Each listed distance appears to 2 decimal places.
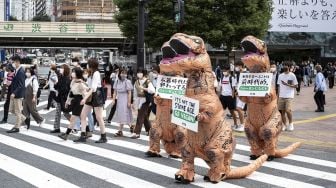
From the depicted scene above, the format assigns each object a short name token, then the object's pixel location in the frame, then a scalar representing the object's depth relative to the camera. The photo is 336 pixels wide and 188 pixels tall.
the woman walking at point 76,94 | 11.20
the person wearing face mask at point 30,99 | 13.52
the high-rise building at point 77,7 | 112.81
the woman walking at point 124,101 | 12.14
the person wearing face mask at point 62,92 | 12.59
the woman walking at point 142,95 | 11.52
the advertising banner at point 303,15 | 39.09
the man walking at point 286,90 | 12.70
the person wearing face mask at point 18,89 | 12.59
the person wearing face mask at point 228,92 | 13.35
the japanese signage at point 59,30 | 48.44
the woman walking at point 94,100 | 10.84
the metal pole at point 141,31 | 16.26
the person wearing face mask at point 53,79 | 15.82
